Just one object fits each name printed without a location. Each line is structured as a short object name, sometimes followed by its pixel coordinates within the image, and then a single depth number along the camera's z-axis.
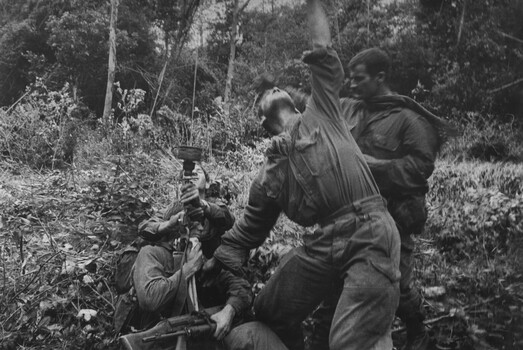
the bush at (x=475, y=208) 3.59
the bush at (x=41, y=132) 7.77
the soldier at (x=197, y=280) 2.58
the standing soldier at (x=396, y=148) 2.70
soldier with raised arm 2.24
